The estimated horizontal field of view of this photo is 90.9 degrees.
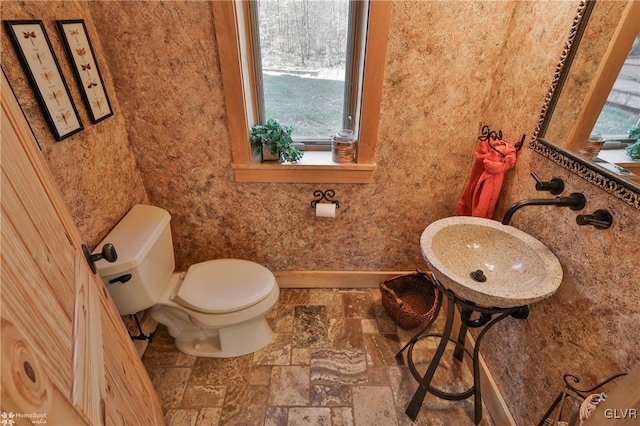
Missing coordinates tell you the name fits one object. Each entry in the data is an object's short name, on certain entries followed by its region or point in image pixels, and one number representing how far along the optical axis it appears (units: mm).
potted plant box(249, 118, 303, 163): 1650
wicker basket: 1808
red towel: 1383
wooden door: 467
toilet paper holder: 1801
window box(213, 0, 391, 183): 1361
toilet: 1346
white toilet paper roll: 1778
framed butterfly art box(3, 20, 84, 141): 997
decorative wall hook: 1366
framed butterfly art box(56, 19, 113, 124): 1188
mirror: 914
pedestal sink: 1046
